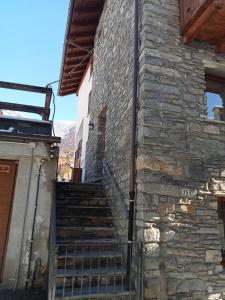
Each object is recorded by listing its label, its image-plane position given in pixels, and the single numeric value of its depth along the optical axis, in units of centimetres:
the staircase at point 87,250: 389
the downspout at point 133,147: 428
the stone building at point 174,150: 404
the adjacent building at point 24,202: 477
